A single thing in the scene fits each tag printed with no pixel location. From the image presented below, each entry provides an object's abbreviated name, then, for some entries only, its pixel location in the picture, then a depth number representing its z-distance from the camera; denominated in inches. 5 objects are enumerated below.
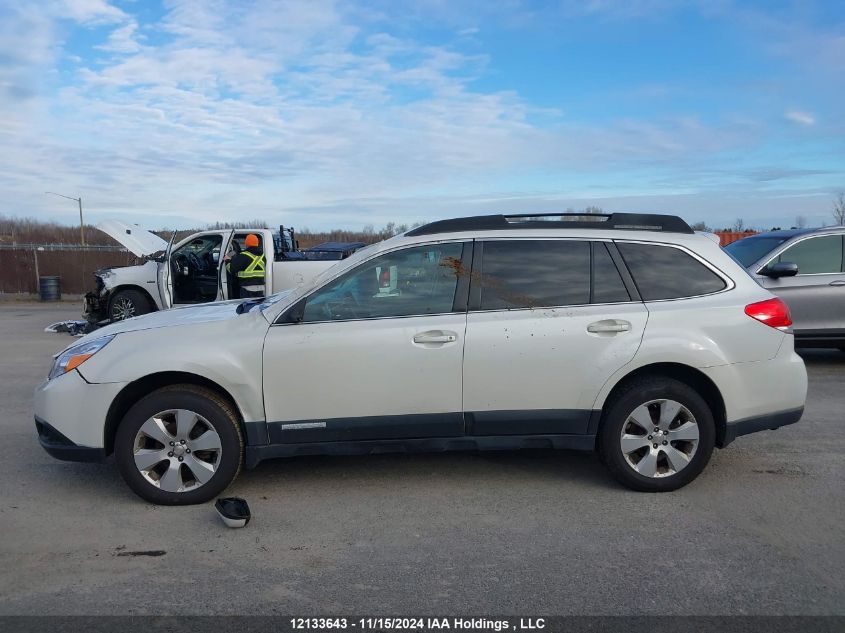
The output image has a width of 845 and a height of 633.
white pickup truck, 414.6
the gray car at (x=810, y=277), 334.6
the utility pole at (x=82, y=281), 818.2
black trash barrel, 788.6
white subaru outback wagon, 169.9
